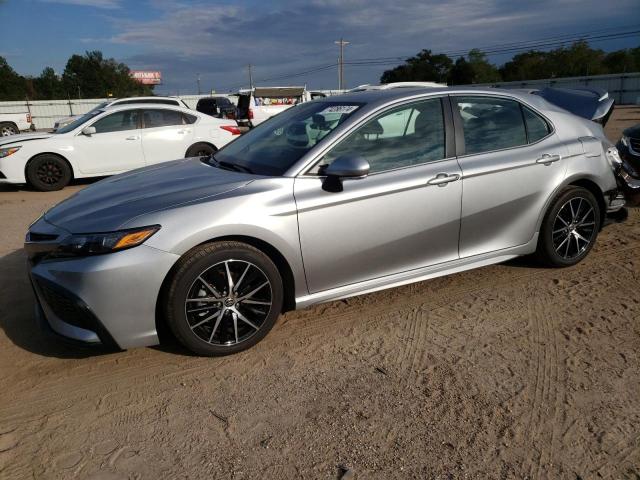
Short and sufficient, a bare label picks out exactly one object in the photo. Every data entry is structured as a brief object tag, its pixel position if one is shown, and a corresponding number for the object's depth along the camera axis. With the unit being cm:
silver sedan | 290
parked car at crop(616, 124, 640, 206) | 523
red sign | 9144
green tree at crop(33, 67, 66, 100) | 7344
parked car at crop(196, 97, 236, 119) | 2476
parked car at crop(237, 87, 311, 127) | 1909
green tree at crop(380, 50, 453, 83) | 7731
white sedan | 907
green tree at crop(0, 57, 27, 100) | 6494
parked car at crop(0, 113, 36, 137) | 2438
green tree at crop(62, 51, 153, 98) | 8294
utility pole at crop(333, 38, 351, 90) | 6372
